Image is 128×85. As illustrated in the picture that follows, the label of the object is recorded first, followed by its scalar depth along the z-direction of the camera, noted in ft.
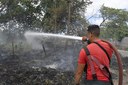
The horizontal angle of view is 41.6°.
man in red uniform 8.81
